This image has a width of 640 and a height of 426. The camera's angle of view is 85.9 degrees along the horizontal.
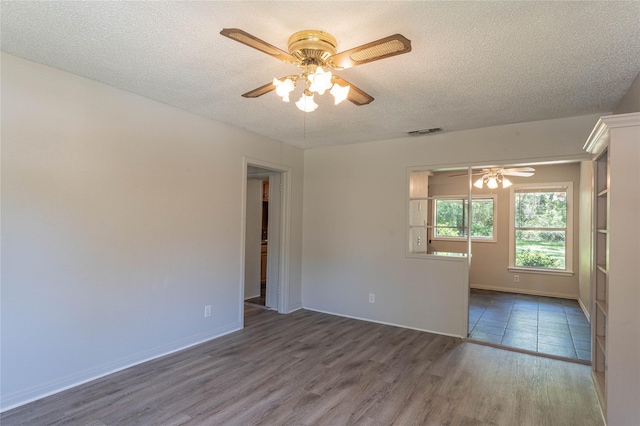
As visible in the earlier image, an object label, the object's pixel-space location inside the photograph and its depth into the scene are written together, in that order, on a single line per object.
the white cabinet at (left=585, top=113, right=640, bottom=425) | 2.14
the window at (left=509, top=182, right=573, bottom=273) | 6.36
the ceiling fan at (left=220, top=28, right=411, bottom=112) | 1.72
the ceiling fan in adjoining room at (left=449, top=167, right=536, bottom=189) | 5.53
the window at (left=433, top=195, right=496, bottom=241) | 7.01
